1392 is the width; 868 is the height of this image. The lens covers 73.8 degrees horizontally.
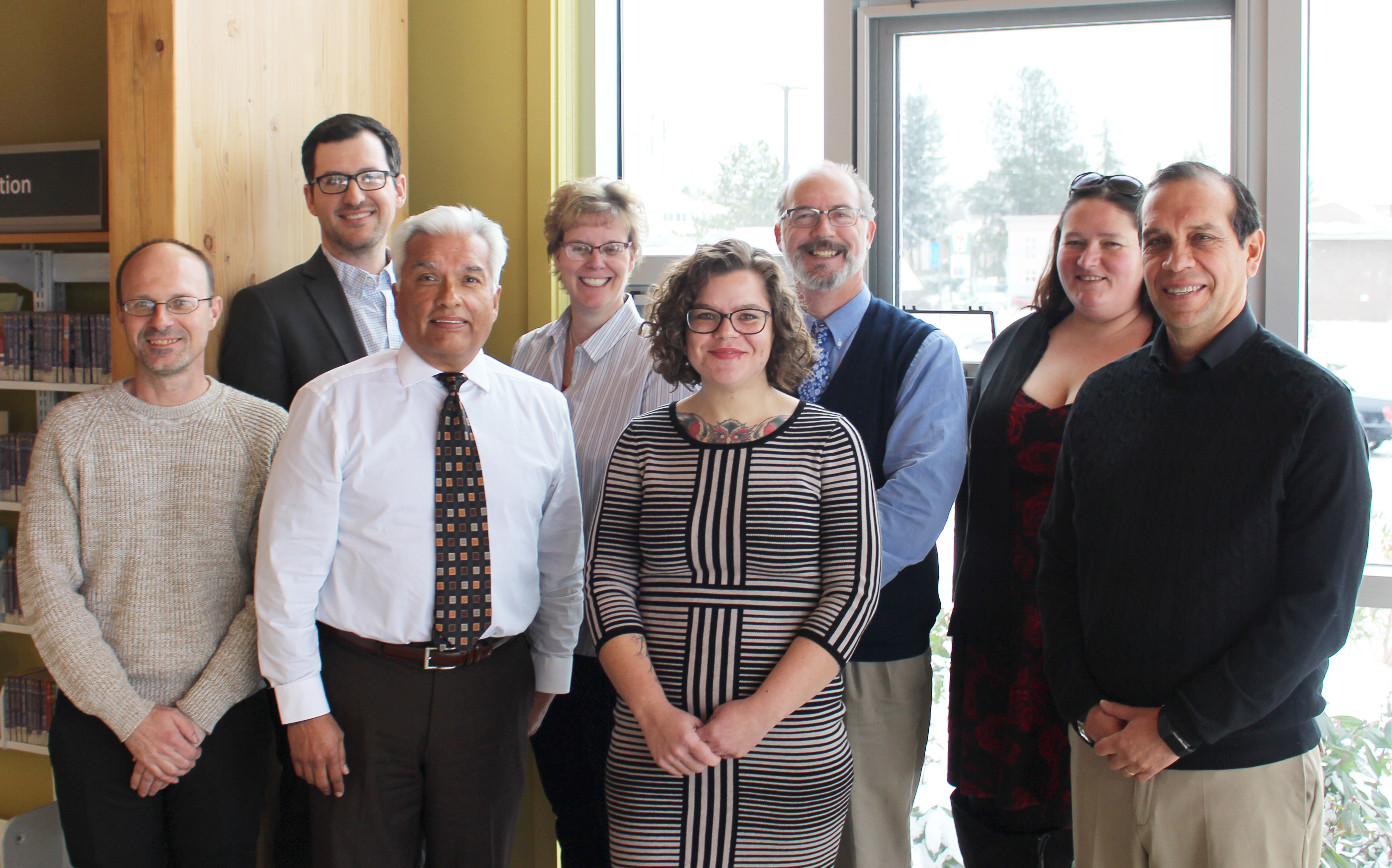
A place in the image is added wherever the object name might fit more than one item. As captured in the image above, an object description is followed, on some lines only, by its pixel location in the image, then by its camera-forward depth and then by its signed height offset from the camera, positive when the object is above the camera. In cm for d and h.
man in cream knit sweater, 182 -35
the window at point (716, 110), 295 +100
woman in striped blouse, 216 +8
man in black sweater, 140 -24
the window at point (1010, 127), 259 +83
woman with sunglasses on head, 190 -25
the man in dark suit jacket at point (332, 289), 214 +31
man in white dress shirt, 171 -31
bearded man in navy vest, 191 -8
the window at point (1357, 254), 244 +42
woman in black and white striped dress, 159 -34
